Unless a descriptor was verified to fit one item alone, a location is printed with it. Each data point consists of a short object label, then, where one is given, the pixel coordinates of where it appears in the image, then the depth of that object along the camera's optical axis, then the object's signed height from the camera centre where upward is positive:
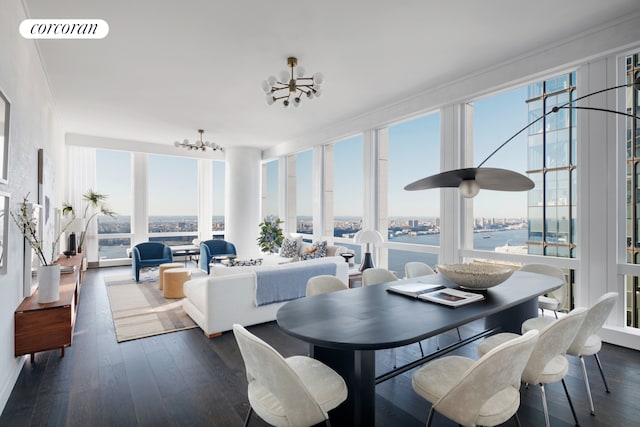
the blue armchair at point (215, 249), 7.01 -0.78
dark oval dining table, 1.50 -0.54
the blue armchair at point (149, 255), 6.19 -0.84
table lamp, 5.12 -0.35
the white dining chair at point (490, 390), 1.34 -0.73
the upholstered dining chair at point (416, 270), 3.53 -0.59
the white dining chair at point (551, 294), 3.00 -0.74
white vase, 2.87 -0.60
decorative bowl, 2.25 -0.43
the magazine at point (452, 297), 1.98 -0.52
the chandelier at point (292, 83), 3.43 +1.39
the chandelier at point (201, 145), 6.45 +1.35
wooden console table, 2.65 -0.92
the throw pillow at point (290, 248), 6.73 -0.69
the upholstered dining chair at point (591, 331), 1.94 -0.70
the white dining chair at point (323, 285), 2.67 -0.57
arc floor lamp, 2.46 +0.27
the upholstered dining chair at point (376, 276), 3.13 -0.59
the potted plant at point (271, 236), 7.92 -0.52
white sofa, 3.46 -0.93
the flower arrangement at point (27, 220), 2.65 -0.05
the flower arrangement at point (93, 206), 7.53 +0.18
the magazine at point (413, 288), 2.22 -0.52
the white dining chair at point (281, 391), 1.33 -0.77
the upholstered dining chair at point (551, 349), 1.64 -0.68
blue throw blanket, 3.73 -0.79
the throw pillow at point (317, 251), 5.71 -0.65
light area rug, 3.68 -1.27
